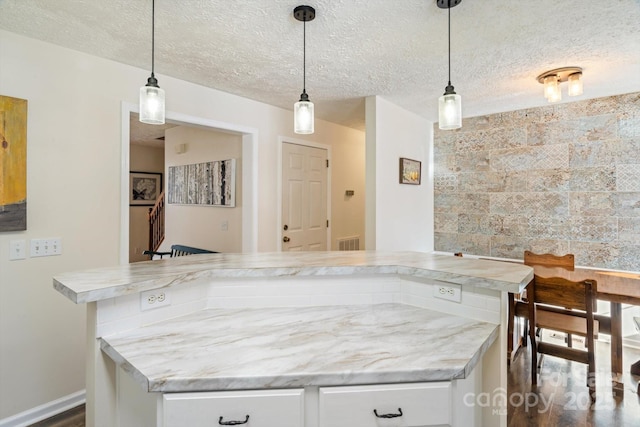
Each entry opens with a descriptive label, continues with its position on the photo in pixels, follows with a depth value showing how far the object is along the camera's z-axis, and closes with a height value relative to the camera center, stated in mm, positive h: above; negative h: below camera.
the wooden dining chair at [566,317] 2207 -732
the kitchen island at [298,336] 968 -438
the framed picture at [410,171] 3657 +532
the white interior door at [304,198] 3822 +236
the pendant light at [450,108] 1775 +589
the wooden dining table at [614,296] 2244 -520
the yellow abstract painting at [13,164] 1955 +314
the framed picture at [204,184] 3734 +412
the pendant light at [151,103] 1597 +553
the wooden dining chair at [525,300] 2662 -694
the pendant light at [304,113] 1847 +596
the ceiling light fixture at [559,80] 2571 +1090
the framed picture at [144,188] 6309 +570
